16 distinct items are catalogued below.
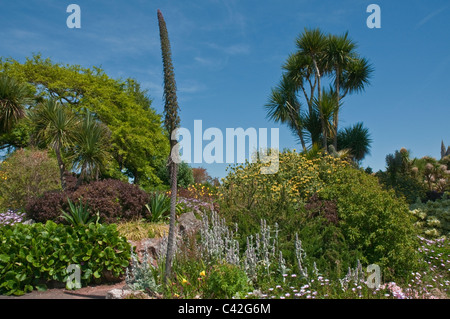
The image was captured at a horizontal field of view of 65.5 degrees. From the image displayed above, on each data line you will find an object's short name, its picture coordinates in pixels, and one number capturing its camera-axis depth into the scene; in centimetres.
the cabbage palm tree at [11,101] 1717
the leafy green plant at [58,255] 596
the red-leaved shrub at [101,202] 835
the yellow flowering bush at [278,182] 771
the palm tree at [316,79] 2241
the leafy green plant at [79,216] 793
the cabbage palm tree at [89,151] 1070
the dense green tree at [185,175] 2334
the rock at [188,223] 746
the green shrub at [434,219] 905
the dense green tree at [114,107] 2342
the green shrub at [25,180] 1255
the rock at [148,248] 703
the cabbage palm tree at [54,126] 1125
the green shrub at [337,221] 538
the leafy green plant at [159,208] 855
